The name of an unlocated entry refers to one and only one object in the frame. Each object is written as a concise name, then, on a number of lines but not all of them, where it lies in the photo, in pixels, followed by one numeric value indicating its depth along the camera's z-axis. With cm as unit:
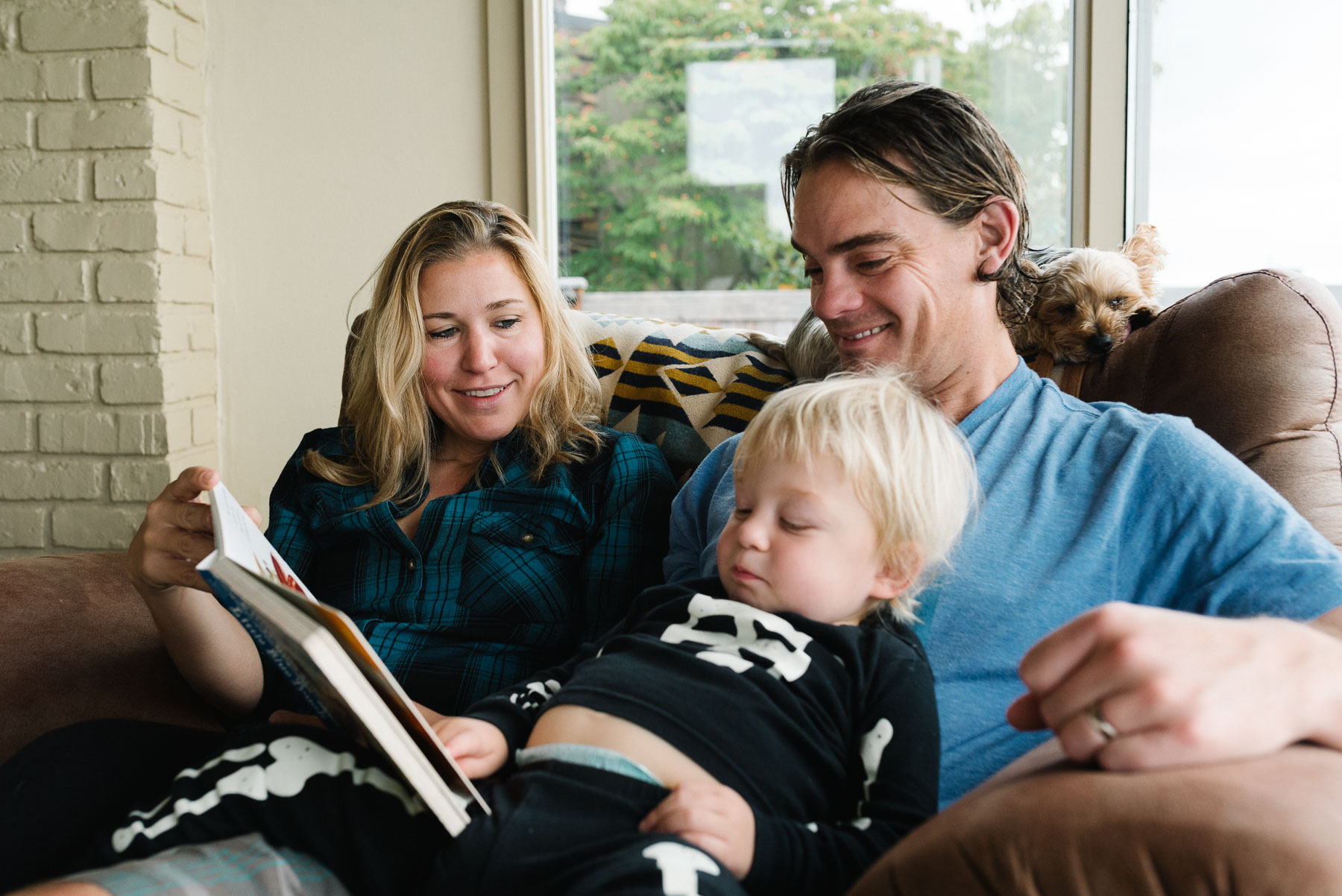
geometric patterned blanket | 159
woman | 137
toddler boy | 82
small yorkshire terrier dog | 155
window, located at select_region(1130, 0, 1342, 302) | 251
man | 66
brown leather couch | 58
